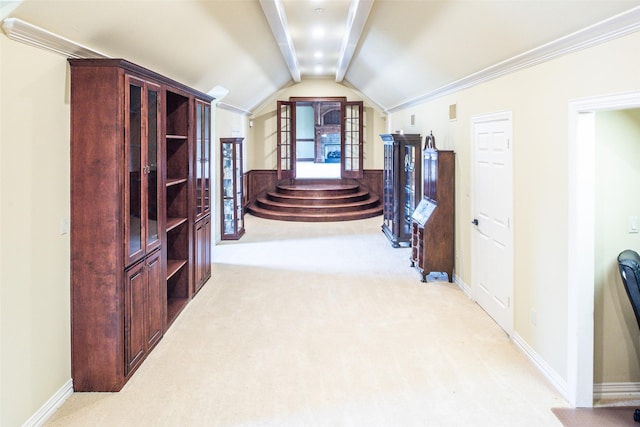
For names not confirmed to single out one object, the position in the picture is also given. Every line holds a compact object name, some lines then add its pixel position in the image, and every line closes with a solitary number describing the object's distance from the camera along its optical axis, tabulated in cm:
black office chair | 275
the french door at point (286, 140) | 1161
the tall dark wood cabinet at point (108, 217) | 299
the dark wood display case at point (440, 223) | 564
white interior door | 400
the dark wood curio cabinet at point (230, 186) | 810
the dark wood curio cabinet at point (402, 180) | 716
